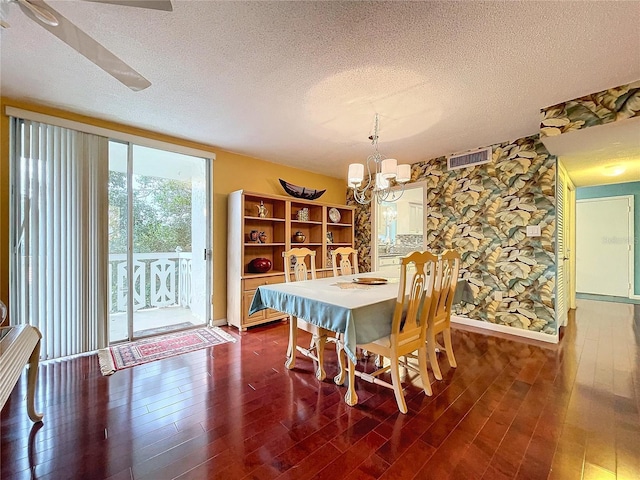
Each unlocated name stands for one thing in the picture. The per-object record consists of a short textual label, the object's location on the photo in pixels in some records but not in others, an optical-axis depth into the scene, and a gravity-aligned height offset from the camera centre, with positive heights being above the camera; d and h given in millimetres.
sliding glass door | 3125 -32
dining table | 1715 -472
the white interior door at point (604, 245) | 5234 -118
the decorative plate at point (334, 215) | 4939 +433
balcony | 3150 -727
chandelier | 2471 +601
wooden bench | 1245 -615
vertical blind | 2473 +30
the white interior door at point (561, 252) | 3232 -156
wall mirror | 5008 +186
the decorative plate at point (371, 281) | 2550 -397
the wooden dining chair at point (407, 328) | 1845 -654
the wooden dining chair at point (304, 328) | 2289 -802
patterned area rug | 2589 -1179
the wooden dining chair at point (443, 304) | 2195 -570
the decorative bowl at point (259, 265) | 3900 -377
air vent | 3670 +1118
